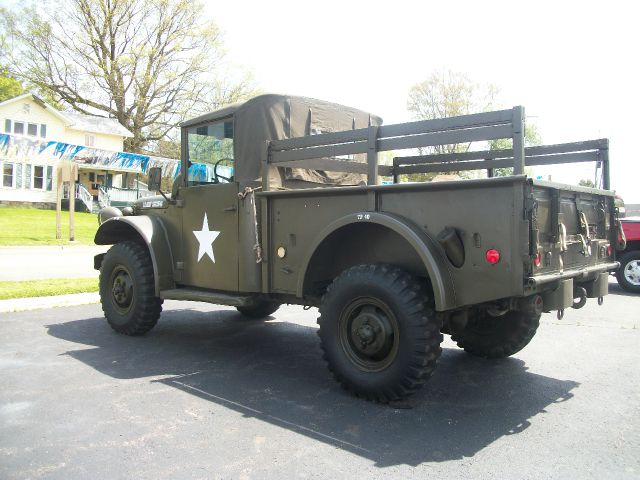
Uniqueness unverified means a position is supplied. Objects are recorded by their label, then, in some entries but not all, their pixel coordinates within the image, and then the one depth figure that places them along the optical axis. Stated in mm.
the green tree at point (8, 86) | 36844
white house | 31734
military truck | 3646
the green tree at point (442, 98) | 45812
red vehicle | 10423
